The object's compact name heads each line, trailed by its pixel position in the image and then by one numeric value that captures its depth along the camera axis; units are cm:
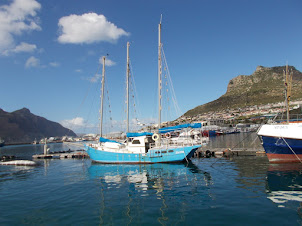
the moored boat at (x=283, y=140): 2150
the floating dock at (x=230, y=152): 3334
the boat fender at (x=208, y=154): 3446
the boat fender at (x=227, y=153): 3357
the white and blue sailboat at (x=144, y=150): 2838
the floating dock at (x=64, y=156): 4679
